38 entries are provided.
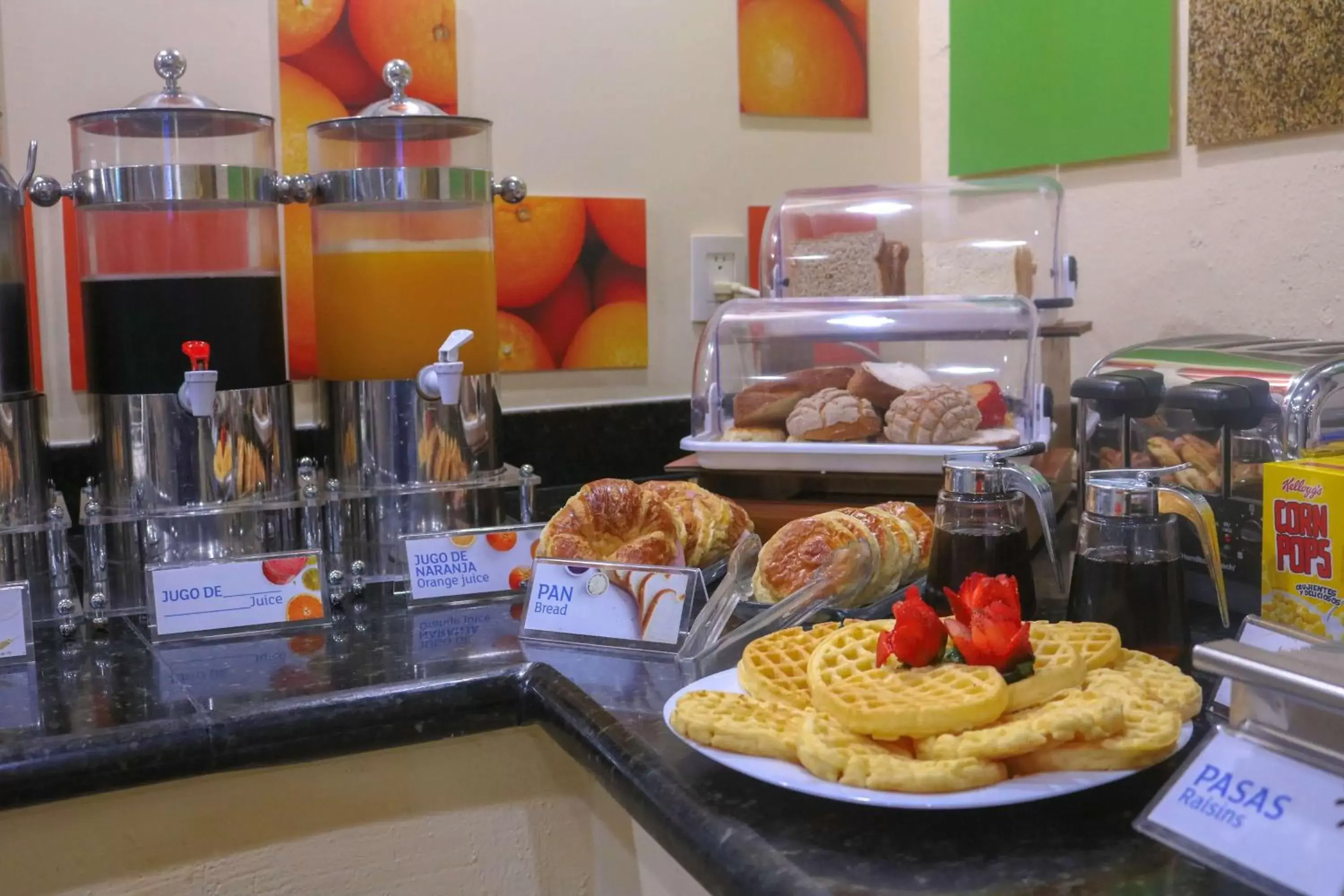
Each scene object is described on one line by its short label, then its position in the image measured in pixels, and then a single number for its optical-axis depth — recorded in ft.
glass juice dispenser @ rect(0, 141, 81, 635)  3.81
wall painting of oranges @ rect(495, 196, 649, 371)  5.54
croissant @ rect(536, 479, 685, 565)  3.92
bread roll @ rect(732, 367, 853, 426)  4.81
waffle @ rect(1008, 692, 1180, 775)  2.35
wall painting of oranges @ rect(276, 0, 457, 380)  5.02
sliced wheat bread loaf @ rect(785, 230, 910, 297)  5.50
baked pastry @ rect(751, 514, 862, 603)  3.73
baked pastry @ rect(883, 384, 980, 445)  4.46
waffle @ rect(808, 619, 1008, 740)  2.41
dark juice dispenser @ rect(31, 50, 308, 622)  3.92
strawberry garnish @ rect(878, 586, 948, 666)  2.65
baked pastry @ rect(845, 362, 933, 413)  4.66
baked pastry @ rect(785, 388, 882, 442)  4.58
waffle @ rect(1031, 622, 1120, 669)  2.77
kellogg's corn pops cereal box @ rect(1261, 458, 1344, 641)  3.00
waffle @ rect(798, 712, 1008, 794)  2.32
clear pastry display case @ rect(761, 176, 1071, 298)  5.46
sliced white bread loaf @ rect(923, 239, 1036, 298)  5.32
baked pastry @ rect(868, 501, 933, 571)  4.01
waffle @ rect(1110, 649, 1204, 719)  2.57
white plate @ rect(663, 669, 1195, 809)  2.29
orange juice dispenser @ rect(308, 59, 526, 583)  4.25
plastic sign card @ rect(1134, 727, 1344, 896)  1.90
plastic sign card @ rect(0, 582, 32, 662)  3.46
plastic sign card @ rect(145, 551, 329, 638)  3.73
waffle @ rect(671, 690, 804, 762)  2.52
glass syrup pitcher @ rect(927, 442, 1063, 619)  3.43
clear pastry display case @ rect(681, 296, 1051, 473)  4.50
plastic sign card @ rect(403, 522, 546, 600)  4.09
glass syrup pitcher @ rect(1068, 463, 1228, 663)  3.14
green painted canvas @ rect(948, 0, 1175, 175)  5.15
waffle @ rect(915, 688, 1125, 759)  2.34
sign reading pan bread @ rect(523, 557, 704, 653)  3.59
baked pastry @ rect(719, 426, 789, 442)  4.75
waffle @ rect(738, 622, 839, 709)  2.77
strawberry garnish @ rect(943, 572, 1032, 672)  2.59
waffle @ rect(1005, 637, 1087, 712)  2.53
